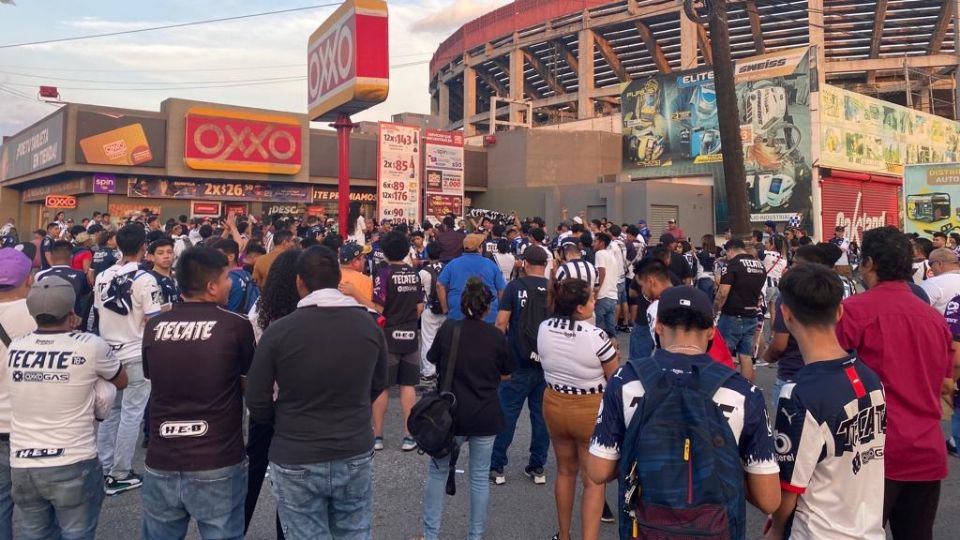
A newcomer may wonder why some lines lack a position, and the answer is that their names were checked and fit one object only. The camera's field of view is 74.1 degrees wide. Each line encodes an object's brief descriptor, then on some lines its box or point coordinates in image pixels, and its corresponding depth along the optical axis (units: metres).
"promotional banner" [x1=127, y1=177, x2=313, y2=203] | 24.07
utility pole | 10.66
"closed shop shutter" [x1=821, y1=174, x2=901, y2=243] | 27.55
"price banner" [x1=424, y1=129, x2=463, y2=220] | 27.88
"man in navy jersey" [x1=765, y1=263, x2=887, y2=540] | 2.34
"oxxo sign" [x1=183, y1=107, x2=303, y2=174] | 24.03
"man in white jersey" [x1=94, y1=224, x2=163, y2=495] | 5.09
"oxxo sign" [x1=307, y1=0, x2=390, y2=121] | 11.79
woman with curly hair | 3.94
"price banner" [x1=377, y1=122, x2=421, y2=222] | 25.91
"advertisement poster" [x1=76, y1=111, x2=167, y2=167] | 22.64
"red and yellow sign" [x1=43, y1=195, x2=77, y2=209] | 23.69
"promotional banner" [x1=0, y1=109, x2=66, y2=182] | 23.02
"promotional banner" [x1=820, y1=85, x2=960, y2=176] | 26.98
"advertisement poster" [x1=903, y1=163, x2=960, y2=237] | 16.55
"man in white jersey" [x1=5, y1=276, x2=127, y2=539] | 3.04
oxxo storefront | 22.84
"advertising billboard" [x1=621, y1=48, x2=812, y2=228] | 26.69
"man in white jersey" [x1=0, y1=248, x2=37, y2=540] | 3.30
